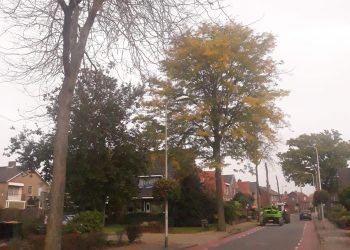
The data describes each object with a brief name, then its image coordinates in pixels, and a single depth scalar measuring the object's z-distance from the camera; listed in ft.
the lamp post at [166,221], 68.09
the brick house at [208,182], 137.35
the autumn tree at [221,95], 102.32
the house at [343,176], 238.80
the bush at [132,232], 74.95
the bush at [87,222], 66.85
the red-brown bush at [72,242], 46.21
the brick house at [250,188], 365.90
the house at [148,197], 146.82
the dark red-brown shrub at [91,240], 56.80
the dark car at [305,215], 207.10
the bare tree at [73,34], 32.45
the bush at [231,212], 141.28
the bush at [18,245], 44.91
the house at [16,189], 188.96
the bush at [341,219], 109.91
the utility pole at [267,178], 203.07
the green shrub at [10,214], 101.95
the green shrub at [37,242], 48.93
